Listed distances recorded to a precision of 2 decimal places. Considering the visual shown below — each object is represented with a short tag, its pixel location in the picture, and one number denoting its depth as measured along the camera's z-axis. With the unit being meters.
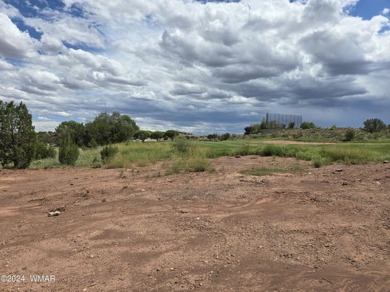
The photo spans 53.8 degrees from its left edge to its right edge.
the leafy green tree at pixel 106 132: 48.91
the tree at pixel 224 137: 84.88
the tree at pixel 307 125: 90.94
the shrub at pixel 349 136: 53.41
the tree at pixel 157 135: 93.53
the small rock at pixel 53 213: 8.20
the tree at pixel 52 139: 65.43
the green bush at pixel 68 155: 22.78
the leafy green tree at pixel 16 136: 20.34
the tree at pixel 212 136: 89.46
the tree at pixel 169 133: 92.69
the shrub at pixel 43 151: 22.49
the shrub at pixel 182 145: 28.73
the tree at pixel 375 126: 70.44
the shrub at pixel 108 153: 23.29
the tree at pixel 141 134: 83.65
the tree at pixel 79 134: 49.22
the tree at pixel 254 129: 99.34
